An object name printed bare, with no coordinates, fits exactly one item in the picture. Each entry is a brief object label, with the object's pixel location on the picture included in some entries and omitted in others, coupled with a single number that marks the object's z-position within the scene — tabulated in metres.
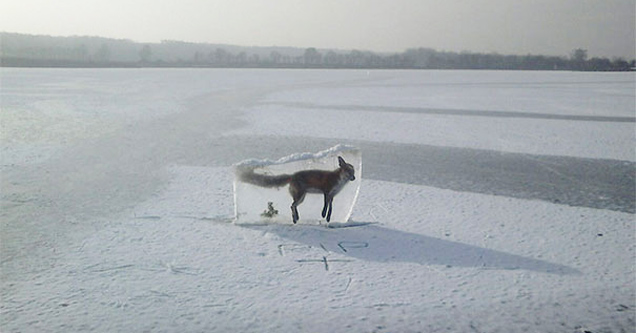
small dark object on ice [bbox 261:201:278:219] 4.29
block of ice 4.22
